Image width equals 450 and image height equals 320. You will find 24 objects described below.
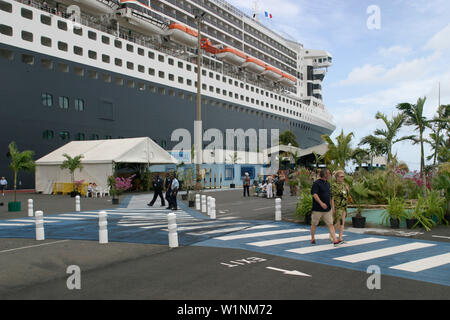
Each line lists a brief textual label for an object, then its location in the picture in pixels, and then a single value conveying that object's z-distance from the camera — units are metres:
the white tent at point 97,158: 25.73
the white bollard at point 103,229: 8.31
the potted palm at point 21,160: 17.75
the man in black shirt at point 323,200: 7.84
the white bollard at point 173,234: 8.01
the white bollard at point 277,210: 12.00
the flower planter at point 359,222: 10.62
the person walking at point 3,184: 24.74
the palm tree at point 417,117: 17.34
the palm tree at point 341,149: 16.11
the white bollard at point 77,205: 16.19
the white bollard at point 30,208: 14.46
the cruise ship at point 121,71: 27.19
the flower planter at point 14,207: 16.37
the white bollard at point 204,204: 15.75
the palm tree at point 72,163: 24.89
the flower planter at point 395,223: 10.29
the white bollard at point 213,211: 13.48
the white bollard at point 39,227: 9.09
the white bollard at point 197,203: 16.77
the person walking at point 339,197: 8.23
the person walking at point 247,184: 23.80
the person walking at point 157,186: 17.91
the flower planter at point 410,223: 10.13
